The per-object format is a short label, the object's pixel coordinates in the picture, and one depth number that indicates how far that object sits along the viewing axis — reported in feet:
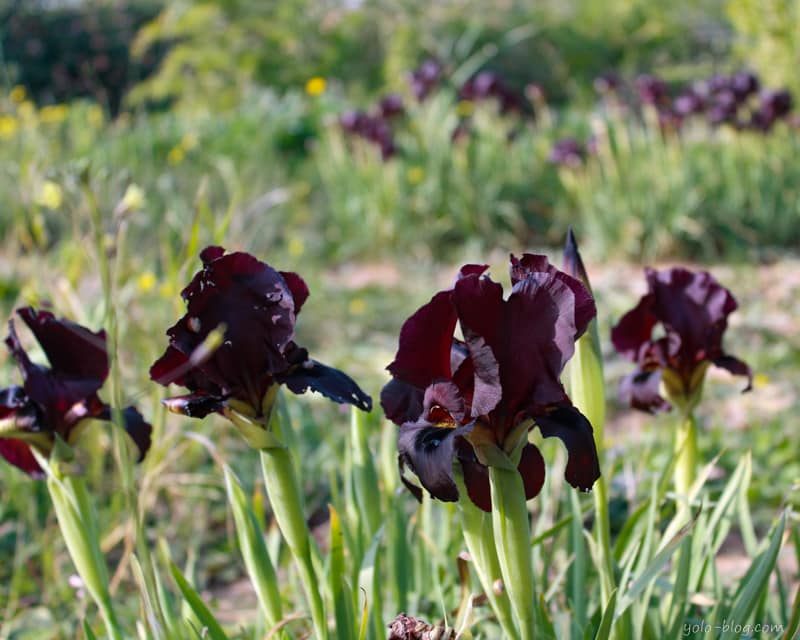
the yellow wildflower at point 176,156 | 21.17
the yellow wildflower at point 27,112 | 20.46
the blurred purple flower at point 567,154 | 18.99
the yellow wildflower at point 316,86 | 26.84
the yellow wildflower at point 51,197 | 8.11
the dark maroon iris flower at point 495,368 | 3.00
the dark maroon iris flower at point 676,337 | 4.74
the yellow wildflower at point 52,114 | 24.06
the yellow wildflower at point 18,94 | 19.38
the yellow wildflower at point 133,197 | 6.52
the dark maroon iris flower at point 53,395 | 4.14
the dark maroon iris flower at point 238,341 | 3.41
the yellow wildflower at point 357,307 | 15.56
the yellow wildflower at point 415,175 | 20.40
